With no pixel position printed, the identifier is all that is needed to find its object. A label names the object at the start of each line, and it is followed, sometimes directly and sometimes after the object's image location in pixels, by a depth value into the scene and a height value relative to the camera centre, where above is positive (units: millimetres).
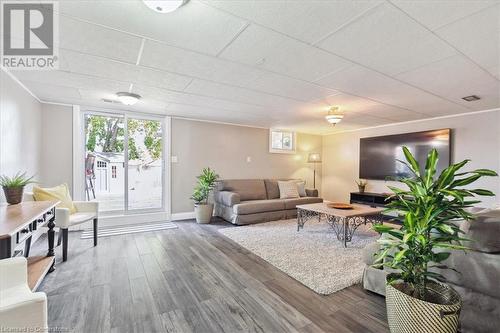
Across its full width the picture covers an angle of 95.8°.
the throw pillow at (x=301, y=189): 5863 -652
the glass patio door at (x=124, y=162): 4512 +14
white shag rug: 2395 -1203
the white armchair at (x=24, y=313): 1009 -706
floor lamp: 6527 +192
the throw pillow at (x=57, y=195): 2781 -428
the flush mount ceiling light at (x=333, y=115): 4059 +905
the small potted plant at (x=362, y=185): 5910 -525
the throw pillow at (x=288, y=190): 5609 -643
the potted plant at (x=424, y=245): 1337 -524
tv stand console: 5289 -810
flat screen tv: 4578 +340
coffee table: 3369 -869
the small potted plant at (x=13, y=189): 2270 -283
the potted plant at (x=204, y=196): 4688 -696
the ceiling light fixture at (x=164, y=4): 1436 +1026
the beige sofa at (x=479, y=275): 1465 -738
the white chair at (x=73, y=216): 2752 -720
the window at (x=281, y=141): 6391 +666
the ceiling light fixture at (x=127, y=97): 3367 +985
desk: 1411 -504
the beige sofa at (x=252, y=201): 4613 -829
